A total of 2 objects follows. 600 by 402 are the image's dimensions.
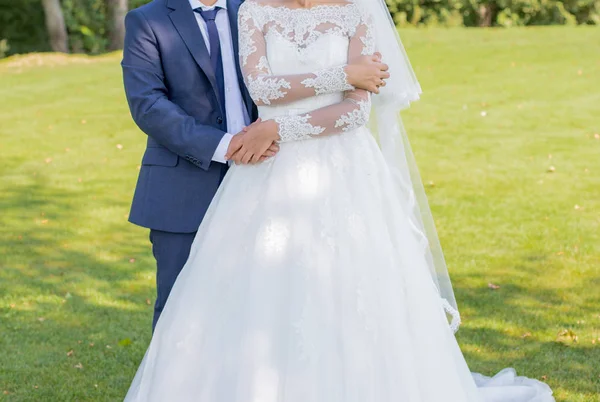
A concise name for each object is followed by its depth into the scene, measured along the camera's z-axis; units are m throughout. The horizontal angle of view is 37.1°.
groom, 3.96
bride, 3.66
